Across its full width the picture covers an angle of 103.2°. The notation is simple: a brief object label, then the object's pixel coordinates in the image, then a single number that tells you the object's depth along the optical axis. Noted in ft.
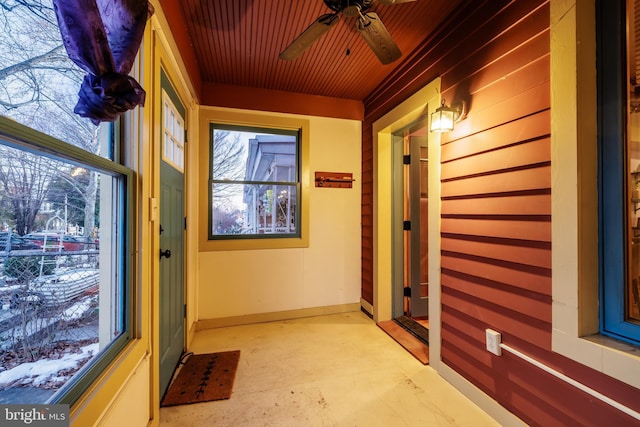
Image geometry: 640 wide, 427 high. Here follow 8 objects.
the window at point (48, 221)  2.23
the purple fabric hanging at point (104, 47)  2.34
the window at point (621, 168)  3.53
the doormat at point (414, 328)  7.93
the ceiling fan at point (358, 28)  4.91
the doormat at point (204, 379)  5.50
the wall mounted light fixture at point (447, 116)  5.76
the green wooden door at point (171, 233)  5.42
